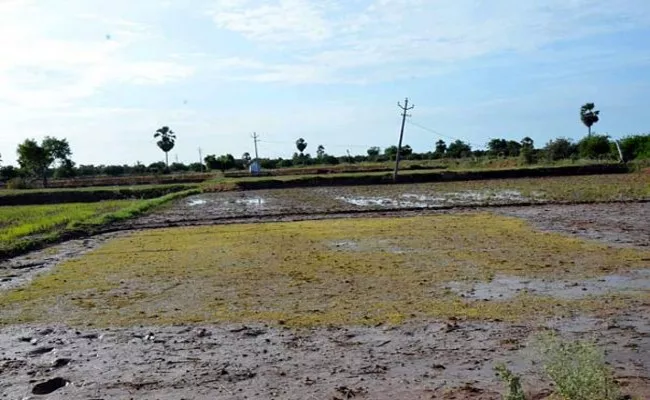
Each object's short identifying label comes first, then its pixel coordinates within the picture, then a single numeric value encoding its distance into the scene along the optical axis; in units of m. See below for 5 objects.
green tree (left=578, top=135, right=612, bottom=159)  43.19
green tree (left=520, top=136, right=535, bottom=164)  42.97
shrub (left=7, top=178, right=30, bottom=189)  40.87
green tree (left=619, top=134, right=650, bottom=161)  39.38
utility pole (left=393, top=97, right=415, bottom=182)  38.31
